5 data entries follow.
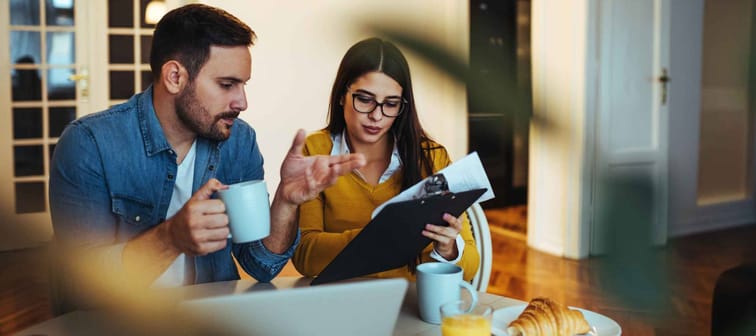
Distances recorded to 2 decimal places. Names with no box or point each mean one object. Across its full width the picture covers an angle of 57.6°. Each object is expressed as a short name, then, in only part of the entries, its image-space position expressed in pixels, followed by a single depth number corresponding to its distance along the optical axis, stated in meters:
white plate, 0.84
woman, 1.32
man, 1.14
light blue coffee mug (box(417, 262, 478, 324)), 0.95
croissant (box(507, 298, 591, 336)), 0.82
